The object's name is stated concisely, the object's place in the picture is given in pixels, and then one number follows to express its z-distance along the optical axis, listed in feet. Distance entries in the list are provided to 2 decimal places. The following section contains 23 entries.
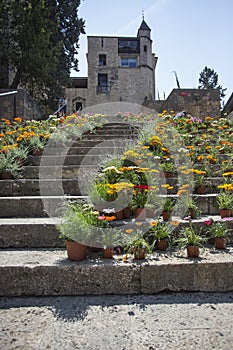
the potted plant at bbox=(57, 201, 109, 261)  6.89
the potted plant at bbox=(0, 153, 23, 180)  11.82
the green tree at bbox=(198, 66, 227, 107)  138.82
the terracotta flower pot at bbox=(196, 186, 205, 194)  10.68
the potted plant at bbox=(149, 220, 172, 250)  7.57
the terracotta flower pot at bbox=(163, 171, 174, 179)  11.80
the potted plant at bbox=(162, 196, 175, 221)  8.54
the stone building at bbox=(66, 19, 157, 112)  85.40
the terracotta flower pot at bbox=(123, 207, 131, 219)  8.92
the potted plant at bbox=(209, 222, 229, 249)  7.70
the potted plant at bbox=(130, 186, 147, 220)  8.58
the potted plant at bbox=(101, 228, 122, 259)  7.07
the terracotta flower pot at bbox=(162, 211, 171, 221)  8.54
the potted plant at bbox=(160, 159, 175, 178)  11.79
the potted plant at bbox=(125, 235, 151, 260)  6.91
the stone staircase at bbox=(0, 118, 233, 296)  6.53
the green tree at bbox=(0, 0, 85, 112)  34.06
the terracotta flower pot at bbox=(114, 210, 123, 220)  8.63
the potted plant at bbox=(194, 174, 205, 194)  10.66
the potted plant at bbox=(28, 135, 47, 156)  14.36
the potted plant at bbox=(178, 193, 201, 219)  8.87
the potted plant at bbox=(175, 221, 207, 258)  7.03
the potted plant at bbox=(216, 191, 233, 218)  8.75
